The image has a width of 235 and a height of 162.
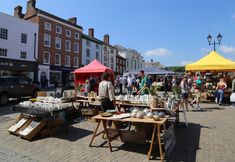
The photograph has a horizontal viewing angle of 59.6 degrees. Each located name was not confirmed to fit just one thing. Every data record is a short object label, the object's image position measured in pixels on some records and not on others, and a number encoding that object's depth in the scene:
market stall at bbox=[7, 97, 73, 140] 5.77
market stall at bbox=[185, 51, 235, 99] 13.43
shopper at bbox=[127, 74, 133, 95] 17.14
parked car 11.92
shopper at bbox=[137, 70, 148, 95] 8.27
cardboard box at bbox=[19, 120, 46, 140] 5.68
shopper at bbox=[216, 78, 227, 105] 12.53
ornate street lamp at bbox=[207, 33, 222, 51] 16.55
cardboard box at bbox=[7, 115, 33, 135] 6.11
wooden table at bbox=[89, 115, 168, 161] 4.22
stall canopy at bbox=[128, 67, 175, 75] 21.76
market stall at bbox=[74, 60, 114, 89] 13.89
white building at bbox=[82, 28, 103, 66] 39.47
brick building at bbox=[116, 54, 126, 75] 54.28
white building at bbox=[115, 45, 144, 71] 60.50
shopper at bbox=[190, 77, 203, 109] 10.80
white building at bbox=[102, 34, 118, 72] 46.76
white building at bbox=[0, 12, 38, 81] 24.66
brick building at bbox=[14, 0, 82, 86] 29.77
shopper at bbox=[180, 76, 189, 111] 9.42
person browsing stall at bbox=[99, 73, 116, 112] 6.00
